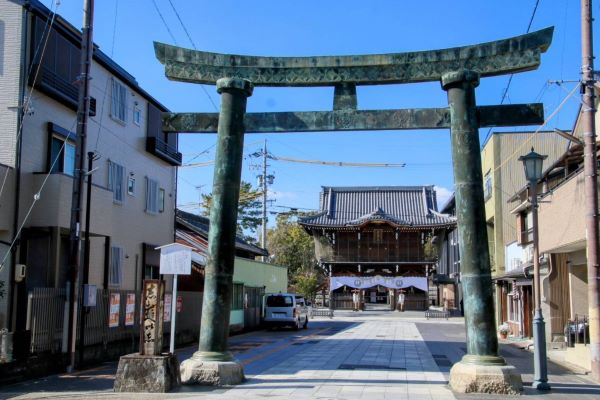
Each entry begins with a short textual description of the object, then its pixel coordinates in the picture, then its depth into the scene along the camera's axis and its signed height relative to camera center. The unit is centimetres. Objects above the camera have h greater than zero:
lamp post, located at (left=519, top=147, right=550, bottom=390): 1133 -29
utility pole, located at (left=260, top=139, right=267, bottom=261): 4666 +698
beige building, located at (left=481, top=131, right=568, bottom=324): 3500 +672
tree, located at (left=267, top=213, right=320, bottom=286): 6316 +332
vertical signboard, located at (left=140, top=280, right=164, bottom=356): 1092 -68
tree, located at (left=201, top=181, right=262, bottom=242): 5494 +695
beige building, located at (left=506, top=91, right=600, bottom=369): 1734 +115
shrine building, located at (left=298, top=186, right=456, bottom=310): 5538 +314
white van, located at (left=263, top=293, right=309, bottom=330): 3206 -152
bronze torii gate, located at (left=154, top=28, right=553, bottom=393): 1084 +325
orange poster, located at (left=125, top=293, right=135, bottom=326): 1773 -87
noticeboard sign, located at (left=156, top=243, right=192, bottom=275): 1244 +44
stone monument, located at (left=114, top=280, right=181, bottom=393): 1048 -147
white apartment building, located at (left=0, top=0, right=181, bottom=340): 1504 +358
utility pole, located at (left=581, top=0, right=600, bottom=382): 1344 +243
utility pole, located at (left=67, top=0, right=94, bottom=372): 1434 +245
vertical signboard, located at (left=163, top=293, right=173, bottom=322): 2010 -84
